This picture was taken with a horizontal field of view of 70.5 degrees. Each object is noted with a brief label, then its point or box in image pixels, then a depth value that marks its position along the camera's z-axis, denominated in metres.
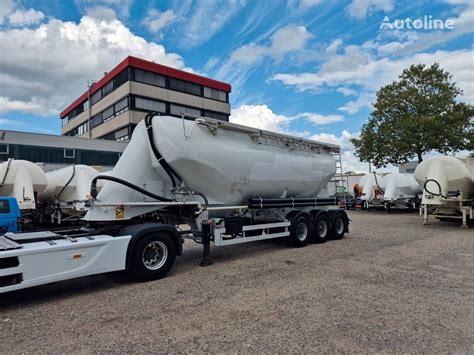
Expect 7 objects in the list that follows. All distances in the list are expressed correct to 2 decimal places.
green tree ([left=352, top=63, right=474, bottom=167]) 25.05
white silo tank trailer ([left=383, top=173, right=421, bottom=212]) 22.95
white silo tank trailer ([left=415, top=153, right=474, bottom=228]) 14.60
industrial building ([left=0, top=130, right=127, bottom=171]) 29.33
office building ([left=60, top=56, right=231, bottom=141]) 39.38
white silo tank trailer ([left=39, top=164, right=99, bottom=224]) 13.20
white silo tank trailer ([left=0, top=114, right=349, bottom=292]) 5.67
